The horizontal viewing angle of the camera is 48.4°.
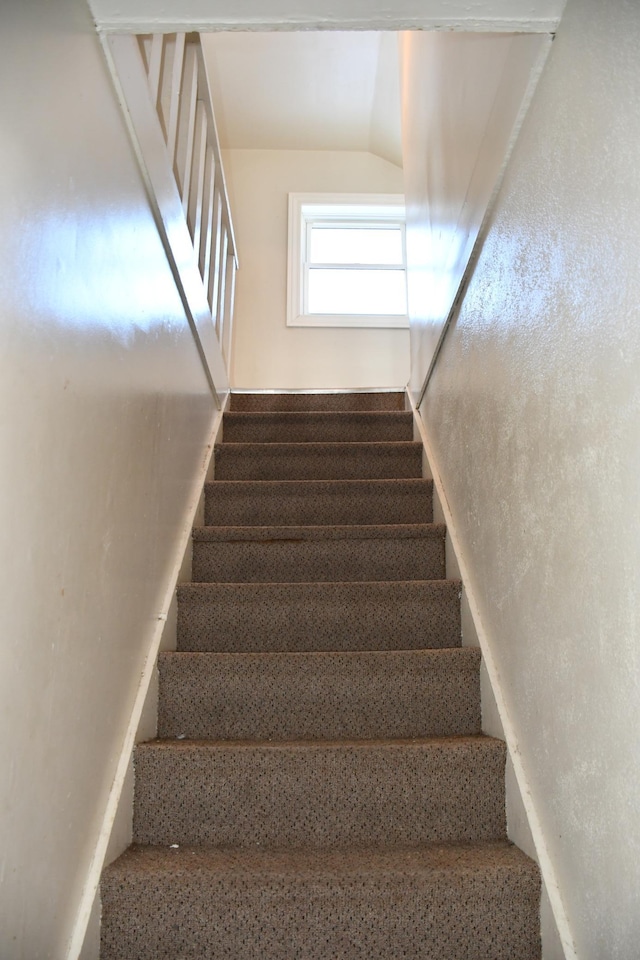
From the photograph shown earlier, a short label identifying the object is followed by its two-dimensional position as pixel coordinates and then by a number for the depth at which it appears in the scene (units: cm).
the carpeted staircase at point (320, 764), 129
